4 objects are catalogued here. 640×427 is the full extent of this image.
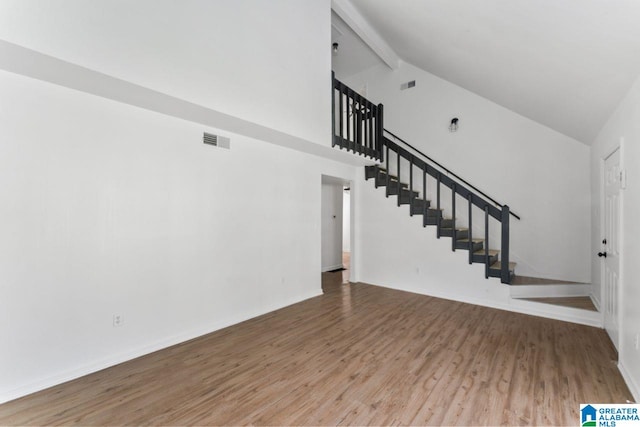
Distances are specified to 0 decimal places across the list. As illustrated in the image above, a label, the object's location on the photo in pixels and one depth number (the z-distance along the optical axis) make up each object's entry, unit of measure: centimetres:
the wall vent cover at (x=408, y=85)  681
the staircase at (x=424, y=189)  479
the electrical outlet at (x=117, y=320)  291
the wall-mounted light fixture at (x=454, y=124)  614
